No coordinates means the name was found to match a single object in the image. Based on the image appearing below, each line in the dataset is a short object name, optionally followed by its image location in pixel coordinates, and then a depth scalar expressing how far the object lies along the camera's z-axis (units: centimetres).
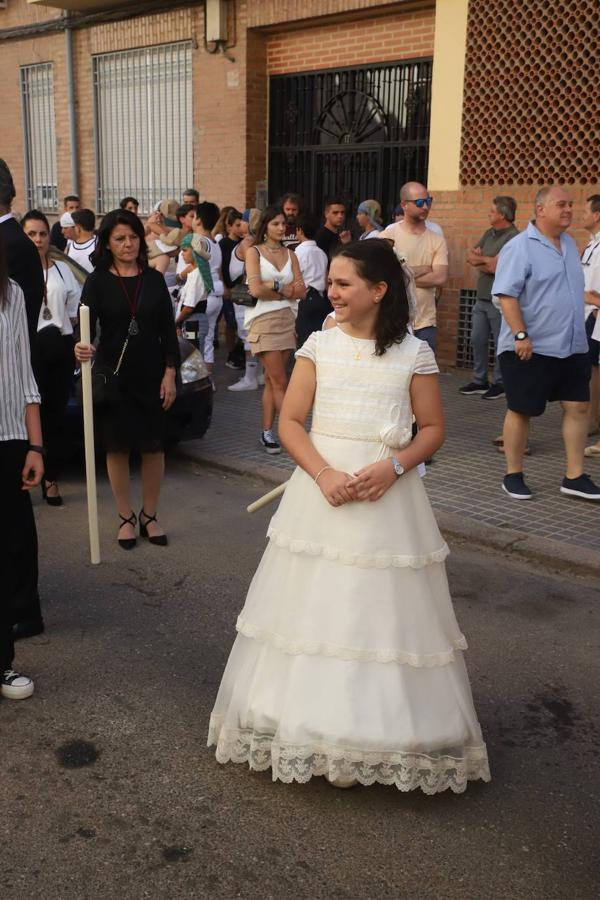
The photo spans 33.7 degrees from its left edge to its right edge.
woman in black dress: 543
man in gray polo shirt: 962
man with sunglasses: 754
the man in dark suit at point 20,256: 514
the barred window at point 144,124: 1452
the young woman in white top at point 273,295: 757
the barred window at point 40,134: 1689
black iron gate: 1177
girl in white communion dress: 305
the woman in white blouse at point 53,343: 639
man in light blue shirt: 637
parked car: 746
